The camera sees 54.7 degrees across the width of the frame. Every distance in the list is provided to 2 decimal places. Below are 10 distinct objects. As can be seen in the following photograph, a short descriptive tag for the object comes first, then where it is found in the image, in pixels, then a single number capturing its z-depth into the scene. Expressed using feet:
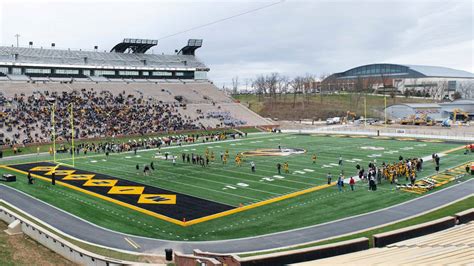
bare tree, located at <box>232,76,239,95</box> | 591.41
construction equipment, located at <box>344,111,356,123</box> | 313.12
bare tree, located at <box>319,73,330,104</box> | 500.74
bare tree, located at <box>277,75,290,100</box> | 507.96
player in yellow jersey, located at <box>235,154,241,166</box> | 127.65
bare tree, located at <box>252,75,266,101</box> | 455.30
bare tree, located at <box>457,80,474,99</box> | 464.24
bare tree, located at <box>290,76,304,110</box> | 500.33
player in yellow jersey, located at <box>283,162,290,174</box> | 114.26
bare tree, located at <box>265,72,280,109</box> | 413.55
